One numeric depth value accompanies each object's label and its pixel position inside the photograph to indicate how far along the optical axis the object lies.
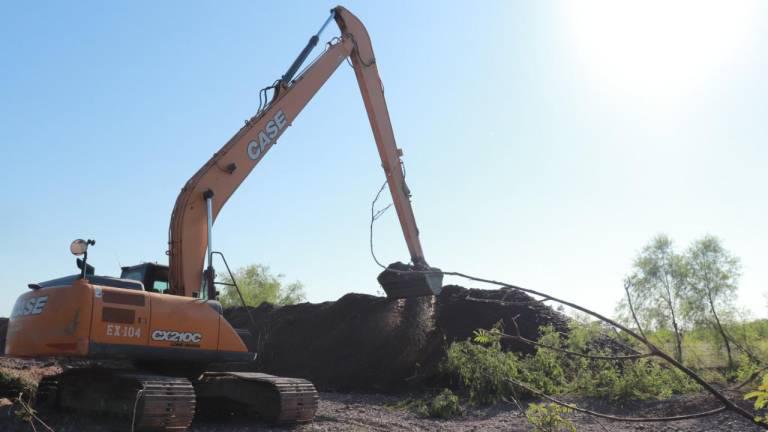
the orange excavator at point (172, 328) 7.25
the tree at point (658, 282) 12.71
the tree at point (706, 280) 12.32
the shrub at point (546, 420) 3.68
